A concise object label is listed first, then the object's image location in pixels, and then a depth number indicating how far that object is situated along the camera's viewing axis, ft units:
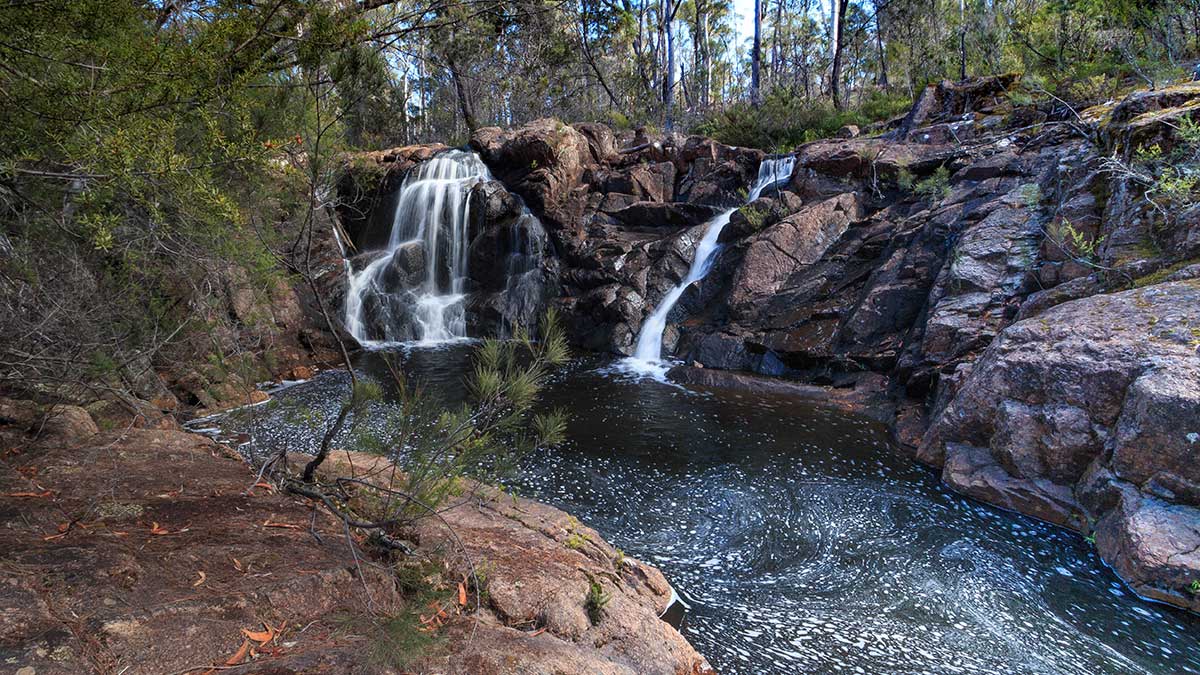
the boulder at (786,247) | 40.16
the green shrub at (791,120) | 63.52
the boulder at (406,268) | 51.88
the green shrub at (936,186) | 37.60
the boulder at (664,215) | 51.06
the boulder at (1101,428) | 15.16
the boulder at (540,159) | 55.35
